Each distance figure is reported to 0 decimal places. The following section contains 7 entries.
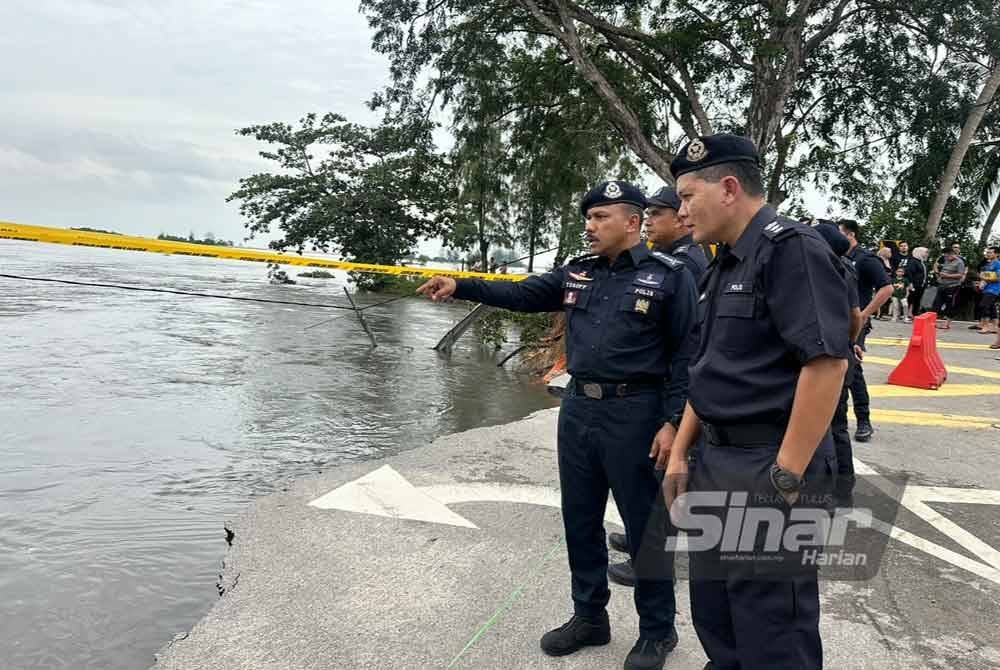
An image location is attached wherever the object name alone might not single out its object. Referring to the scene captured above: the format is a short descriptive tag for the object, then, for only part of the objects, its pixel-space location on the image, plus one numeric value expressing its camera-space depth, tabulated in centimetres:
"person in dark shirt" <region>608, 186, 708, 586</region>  352
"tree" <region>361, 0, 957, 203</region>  1530
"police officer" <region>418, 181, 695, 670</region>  277
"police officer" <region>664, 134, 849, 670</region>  187
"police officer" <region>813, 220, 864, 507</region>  461
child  1753
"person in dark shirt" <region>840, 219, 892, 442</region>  586
